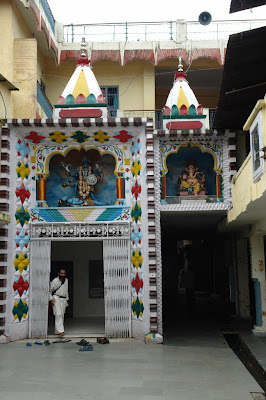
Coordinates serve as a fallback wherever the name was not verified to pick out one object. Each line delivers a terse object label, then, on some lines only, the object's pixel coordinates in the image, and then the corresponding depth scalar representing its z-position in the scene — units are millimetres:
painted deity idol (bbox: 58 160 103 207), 12805
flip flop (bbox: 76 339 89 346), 11284
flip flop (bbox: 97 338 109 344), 11445
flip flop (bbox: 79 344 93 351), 10727
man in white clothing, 12242
